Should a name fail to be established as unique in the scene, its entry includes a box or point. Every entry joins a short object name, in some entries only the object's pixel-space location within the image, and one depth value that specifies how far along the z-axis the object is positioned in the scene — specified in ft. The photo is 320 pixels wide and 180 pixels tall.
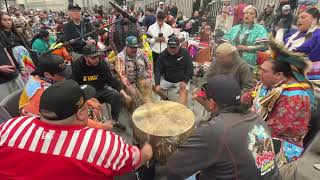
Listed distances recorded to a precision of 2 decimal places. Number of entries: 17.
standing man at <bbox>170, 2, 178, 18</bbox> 27.89
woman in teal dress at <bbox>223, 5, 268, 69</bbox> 10.73
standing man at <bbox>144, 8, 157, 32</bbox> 18.34
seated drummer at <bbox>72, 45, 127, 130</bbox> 9.26
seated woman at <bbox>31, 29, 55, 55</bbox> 13.22
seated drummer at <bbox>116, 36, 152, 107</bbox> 10.03
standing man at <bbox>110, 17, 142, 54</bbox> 13.44
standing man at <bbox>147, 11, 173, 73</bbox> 13.92
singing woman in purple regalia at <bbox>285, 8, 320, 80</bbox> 8.89
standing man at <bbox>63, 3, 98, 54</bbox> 11.71
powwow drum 6.33
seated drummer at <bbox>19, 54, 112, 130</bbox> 5.94
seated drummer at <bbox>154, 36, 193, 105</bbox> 10.57
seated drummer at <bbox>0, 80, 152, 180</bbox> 3.43
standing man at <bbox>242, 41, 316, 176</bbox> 5.55
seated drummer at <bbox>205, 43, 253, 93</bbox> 8.57
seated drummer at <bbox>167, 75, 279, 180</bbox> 4.01
